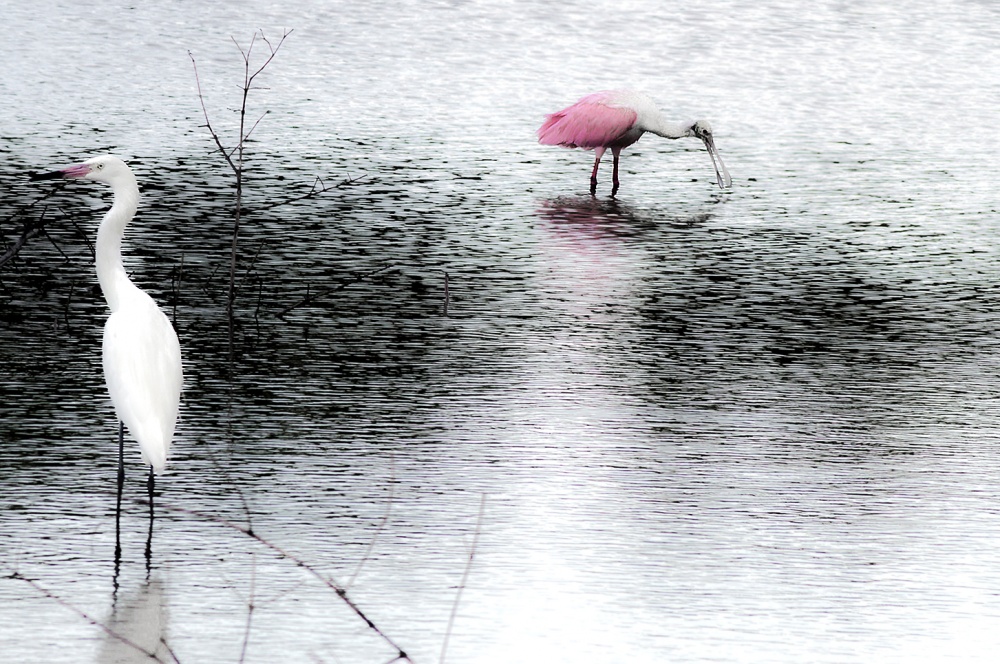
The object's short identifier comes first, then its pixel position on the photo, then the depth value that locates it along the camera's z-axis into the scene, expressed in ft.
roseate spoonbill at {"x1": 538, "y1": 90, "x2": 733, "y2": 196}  104.73
